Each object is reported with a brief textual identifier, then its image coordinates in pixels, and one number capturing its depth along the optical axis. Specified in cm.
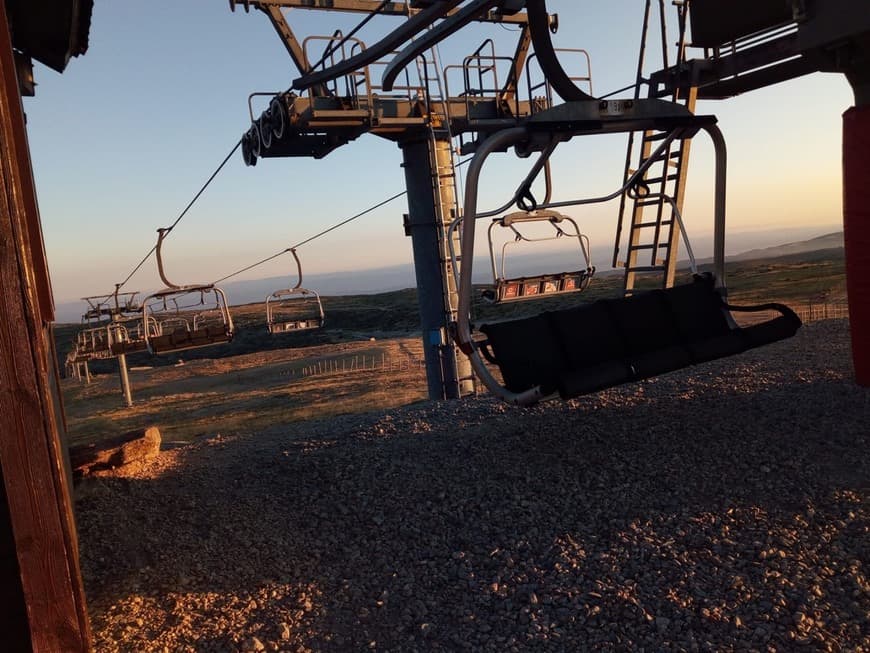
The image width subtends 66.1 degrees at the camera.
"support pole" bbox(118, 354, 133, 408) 2488
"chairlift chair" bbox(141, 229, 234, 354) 945
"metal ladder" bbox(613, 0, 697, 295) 782
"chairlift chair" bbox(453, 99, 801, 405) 548
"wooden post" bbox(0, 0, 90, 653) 290
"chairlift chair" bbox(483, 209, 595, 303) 707
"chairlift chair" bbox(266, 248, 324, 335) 1052
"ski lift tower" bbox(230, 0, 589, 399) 1196
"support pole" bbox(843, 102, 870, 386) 746
